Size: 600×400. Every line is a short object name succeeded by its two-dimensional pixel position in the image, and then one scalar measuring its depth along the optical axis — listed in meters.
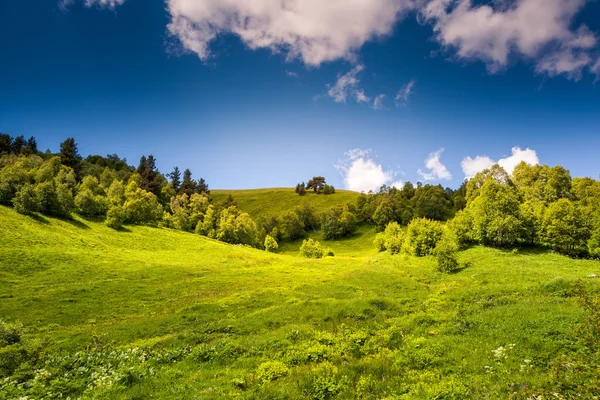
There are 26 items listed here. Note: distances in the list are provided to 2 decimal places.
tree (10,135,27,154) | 126.31
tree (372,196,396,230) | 133.62
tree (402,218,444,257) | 56.91
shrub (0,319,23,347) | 18.58
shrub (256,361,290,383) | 13.54
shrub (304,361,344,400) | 11.89
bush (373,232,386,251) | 85.29
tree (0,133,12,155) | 119.81
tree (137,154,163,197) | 125.53
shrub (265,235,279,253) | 111.71
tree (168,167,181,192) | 139.50
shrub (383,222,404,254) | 69.94
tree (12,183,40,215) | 60.62
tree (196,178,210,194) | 145.38
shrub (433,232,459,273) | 43.28
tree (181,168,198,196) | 135.55
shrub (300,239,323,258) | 91.06
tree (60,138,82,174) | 117.69
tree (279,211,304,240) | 139.50
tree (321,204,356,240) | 134.88
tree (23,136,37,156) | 123.96
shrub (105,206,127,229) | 75.25
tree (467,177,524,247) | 54.34
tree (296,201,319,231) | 148.88
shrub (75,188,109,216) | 78.56
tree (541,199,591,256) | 49.25
